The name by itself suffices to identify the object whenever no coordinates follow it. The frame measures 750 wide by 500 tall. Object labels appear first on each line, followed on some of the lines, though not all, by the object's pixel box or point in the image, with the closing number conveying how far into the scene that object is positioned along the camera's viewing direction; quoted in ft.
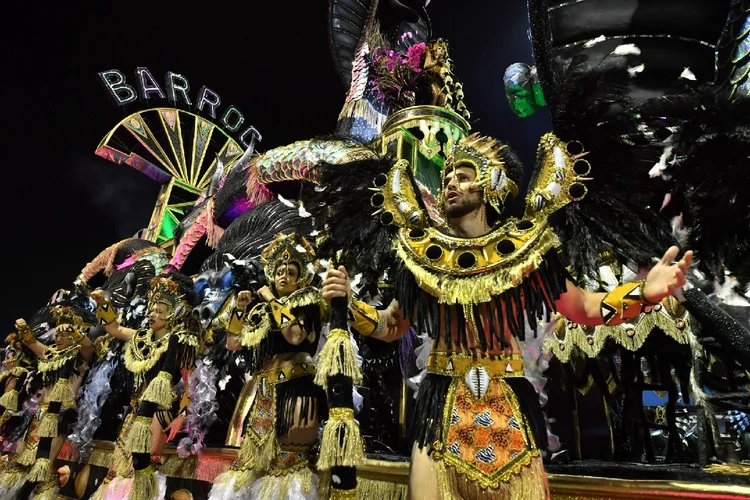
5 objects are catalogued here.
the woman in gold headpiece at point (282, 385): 9.43
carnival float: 6.53
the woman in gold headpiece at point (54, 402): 16.99
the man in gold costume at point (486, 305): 5.84
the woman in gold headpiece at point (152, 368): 12.76
